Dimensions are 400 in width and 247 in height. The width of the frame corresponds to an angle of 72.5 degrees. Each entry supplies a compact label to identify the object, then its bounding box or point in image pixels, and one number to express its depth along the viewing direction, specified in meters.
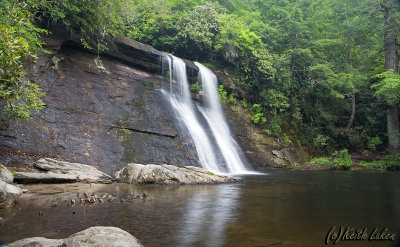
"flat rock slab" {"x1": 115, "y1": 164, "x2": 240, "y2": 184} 9.78
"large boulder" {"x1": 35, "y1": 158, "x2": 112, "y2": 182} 9.10
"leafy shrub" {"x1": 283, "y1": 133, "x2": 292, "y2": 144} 21.92
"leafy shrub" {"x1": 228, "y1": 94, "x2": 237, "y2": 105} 21.52
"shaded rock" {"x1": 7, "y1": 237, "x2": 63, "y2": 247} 3.10
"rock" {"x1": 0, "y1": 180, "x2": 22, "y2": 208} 5.31
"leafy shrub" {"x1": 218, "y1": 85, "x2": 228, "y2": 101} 21.00
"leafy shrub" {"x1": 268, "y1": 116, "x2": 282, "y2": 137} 21.64
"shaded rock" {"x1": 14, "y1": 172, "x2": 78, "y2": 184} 7.93
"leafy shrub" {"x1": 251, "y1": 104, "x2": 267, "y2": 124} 21.31
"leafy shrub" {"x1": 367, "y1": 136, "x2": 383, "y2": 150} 22.41
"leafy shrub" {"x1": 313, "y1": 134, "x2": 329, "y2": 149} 22.89
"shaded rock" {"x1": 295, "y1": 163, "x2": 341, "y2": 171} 18.38
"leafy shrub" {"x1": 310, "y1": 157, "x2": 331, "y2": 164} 19.69
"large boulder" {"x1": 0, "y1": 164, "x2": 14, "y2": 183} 6.93
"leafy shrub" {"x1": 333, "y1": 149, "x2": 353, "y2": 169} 18.56
